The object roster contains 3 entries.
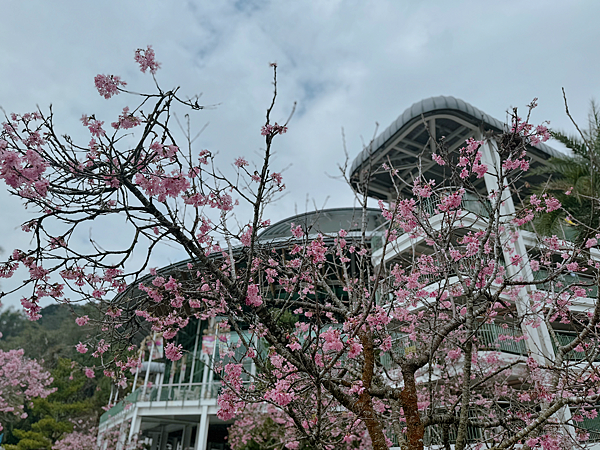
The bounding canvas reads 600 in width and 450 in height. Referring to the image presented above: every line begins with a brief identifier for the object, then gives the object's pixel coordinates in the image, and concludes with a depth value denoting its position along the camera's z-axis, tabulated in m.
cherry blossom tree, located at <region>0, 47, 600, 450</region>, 3.22
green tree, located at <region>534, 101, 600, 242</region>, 10.24
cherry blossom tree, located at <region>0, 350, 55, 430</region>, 18.89
